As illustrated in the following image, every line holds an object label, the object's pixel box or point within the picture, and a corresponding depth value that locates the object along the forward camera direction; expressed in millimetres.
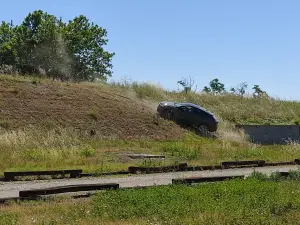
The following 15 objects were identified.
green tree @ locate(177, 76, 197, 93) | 46319
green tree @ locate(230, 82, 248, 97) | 49553
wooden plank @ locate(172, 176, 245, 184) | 14324
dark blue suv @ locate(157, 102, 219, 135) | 34938
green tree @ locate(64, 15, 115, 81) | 53469
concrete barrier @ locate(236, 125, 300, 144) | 37959
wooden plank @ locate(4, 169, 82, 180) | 15484
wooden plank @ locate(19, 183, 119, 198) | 11742
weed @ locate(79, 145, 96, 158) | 21952
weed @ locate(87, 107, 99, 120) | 30516
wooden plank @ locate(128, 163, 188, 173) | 17906
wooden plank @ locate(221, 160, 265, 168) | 21047
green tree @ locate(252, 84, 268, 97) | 50512
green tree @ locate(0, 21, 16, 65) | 51091
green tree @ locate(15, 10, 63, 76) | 48938
